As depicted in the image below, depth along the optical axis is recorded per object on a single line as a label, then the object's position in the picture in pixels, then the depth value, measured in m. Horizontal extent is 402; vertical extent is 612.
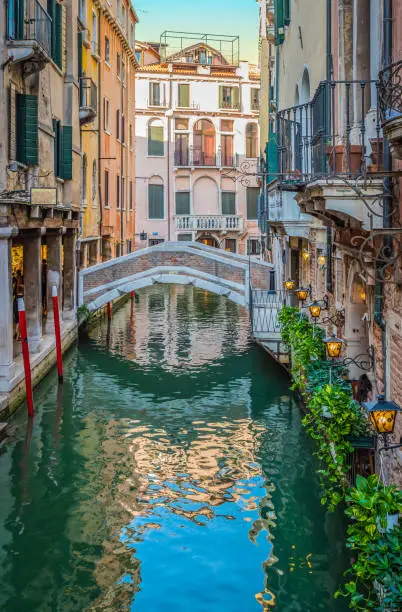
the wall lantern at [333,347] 9.10
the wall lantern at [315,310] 11.29
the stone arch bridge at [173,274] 19.12
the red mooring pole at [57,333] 14.41
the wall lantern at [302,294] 13.88
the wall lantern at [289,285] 15.47
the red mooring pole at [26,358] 11.75
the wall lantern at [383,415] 5.57
